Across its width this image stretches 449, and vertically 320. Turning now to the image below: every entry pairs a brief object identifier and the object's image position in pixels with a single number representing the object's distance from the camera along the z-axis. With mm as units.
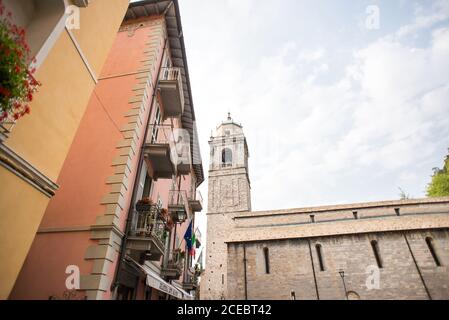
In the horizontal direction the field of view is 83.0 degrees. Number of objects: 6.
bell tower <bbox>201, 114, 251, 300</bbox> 34750
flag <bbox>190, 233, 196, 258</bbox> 16338
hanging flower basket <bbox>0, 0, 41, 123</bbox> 2814
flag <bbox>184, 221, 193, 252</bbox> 14203
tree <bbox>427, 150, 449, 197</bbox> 33250
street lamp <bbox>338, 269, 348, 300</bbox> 21698
